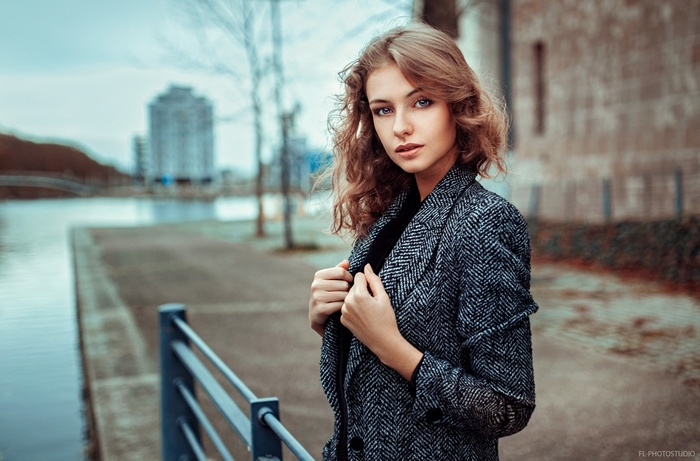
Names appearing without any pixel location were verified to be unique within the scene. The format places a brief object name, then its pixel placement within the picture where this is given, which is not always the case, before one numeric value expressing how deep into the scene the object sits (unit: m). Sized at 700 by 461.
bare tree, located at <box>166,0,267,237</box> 18.62
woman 1.26
